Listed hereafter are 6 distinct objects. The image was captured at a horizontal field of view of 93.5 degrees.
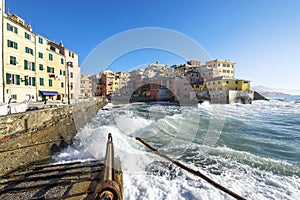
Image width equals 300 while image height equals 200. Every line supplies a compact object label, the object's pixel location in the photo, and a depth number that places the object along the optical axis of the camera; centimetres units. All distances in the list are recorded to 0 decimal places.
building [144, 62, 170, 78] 5352
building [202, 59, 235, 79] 4978
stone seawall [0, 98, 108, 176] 457
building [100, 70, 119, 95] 5028
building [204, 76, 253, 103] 3654
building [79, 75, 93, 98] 5188
